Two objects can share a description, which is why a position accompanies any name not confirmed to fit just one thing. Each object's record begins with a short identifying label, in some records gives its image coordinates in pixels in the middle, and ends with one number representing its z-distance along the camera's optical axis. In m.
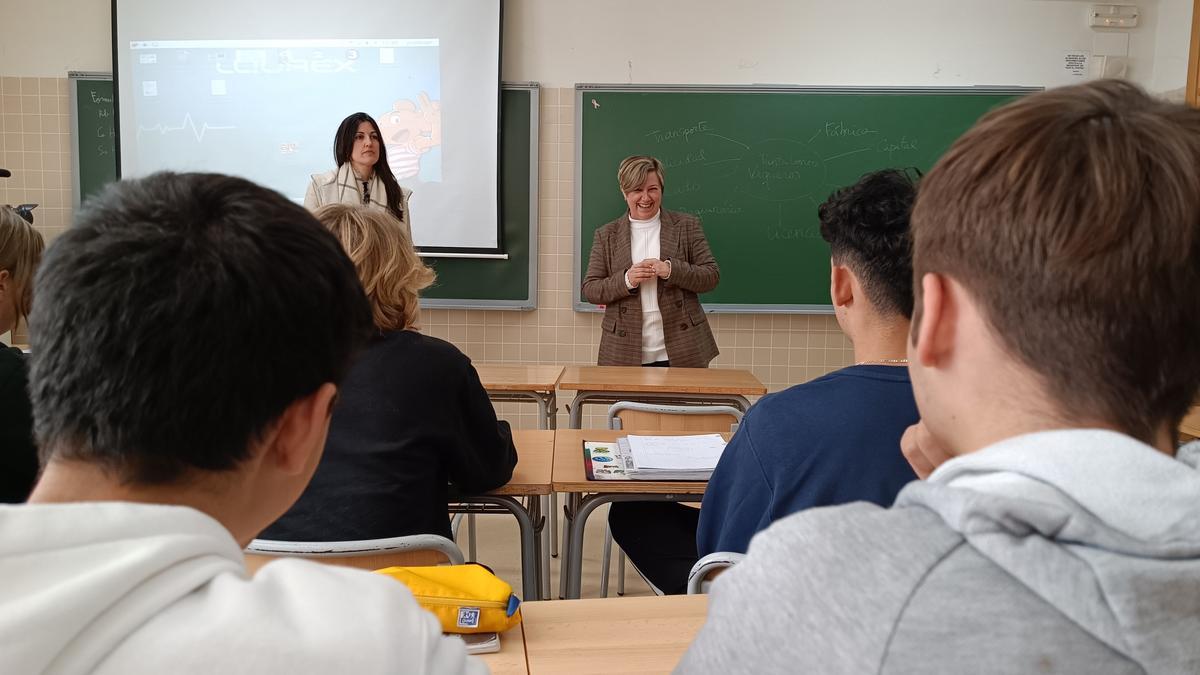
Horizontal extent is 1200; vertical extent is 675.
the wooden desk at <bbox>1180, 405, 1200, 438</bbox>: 3.05
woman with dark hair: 4.48
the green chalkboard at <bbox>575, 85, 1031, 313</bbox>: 5.23
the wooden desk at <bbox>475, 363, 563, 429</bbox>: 3.61
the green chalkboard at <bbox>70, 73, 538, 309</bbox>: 5.19
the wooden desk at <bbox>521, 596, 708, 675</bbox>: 1.26
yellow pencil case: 1.28
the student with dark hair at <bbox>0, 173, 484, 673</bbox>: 0.55
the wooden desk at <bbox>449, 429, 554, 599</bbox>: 2.29
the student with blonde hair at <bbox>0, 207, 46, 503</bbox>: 1.78
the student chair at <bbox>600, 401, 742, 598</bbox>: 3.12
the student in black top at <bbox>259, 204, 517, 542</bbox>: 1.87
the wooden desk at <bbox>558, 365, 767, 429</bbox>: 3.57
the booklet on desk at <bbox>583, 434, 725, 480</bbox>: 2.31
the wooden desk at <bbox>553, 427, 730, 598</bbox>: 2.29
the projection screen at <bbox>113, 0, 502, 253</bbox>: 5.09
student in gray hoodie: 0.57
